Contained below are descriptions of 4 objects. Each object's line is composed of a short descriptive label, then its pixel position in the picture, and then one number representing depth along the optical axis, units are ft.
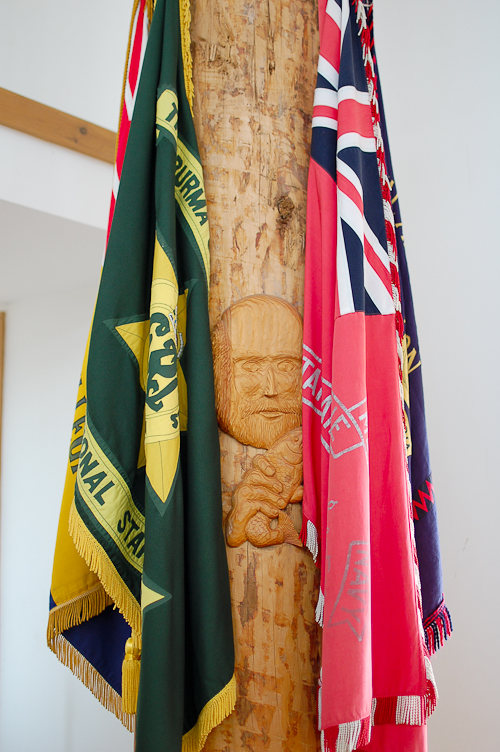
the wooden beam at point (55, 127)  4.87
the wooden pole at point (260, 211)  2.38
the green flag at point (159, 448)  2.11
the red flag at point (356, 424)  2.14
